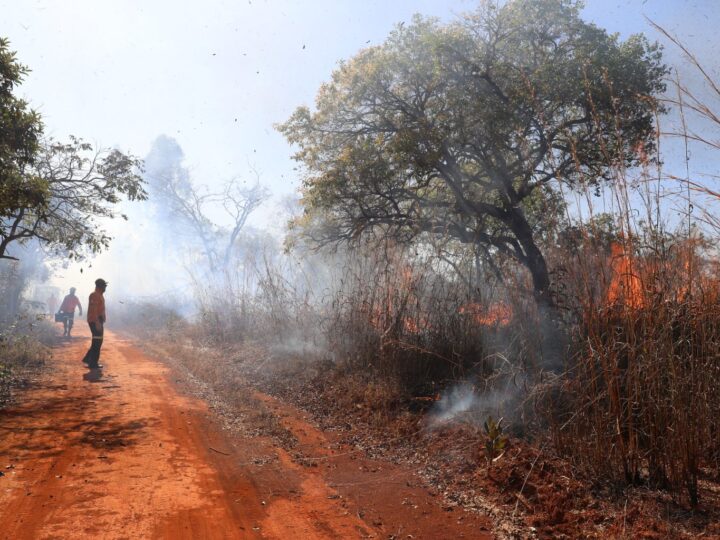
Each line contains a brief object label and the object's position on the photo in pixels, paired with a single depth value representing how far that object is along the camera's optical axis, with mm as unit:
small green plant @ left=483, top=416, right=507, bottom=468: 3859
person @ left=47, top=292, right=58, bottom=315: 23909
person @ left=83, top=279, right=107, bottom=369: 9125
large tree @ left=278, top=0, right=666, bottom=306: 8781
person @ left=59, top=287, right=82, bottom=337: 15109
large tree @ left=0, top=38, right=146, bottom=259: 6004
